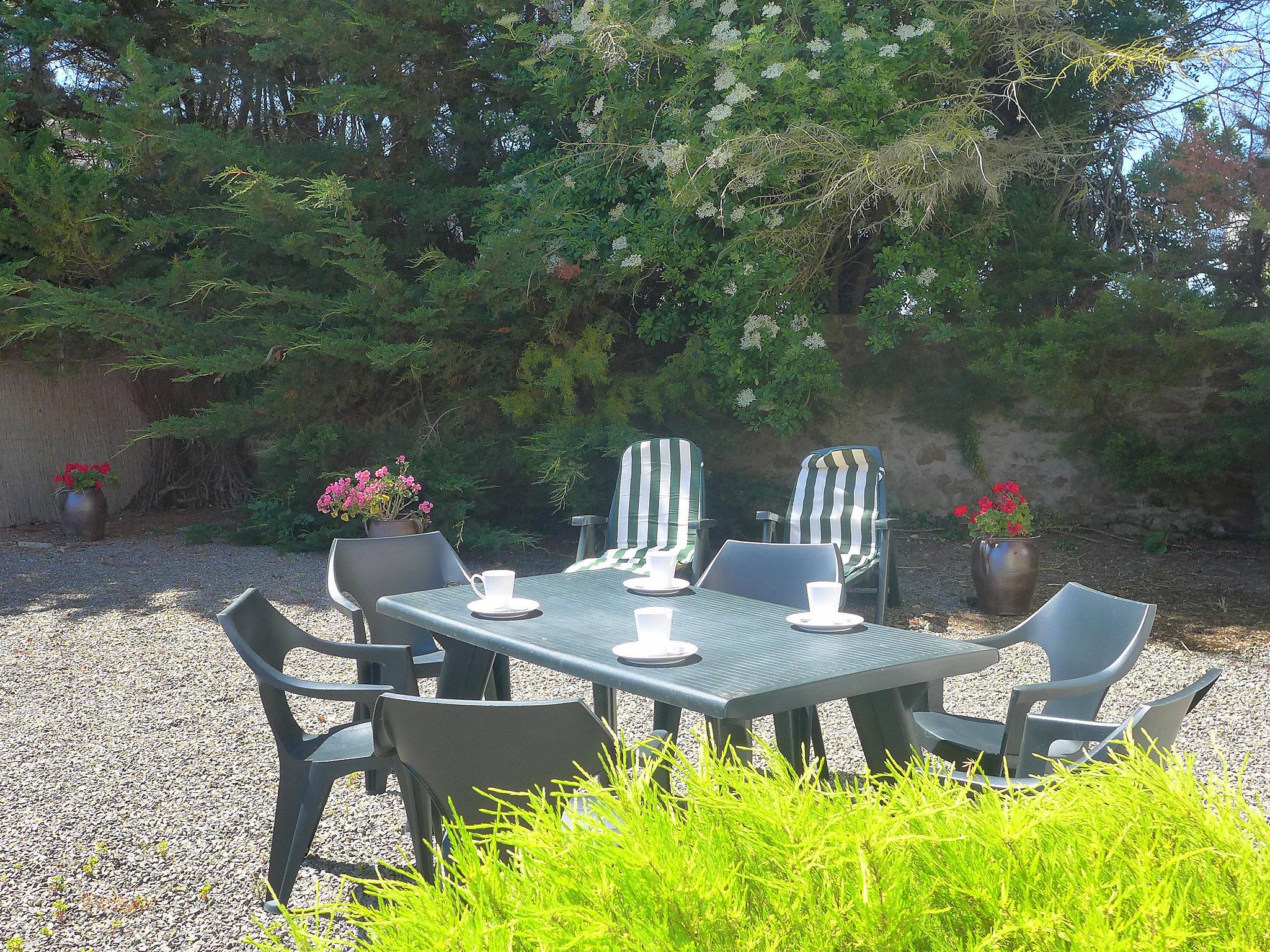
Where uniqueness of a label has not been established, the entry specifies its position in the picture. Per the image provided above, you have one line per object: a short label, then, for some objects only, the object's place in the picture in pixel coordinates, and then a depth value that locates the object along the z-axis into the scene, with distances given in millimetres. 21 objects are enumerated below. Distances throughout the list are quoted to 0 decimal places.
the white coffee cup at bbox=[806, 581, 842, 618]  2613
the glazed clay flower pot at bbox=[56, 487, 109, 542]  8461
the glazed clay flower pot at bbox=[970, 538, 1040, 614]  5699
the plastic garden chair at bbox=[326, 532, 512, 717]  3385
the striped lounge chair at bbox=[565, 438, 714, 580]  5984
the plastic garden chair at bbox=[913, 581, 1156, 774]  2398
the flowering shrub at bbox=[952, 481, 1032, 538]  5797
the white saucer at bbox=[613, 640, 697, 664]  2258
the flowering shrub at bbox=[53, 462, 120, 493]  8492
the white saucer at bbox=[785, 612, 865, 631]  2609
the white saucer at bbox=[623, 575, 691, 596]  3156
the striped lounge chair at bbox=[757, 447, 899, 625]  5699
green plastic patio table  2107
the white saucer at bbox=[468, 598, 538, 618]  2799
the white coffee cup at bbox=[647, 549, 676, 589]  3182
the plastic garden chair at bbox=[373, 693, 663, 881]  1743
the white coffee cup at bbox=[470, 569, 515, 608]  2855
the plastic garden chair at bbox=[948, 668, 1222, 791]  1737
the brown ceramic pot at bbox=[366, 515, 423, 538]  6867
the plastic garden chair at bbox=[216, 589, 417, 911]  2393
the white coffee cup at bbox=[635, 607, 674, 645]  2293
